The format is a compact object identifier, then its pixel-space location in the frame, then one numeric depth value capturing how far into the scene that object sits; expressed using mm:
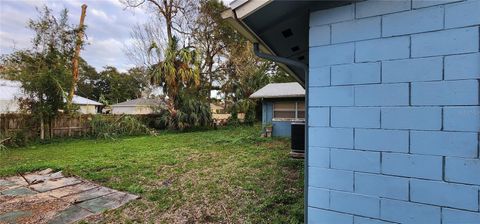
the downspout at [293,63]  2176
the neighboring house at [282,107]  11469
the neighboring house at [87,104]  20023
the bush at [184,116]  14352
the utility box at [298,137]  6664
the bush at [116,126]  11945
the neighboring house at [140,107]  15344
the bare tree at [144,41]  16844
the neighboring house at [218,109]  20225
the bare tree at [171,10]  16047
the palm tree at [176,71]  13875
